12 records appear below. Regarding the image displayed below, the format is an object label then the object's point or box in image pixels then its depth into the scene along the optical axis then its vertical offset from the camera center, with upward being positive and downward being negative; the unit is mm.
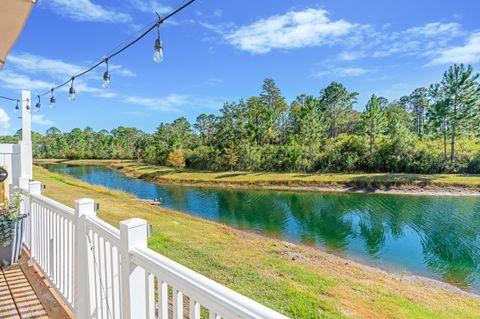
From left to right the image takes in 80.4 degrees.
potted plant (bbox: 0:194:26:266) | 2838 -770
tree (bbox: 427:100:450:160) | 24000 +2766
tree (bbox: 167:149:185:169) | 34281 -621
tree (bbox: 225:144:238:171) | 30358 -403
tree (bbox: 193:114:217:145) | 42625 +4503
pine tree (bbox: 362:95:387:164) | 26875 +2978
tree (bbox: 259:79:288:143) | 36469 +6647
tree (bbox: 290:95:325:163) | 28891 +2599
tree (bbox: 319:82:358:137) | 37969 +6348
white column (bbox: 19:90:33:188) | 3678 +162
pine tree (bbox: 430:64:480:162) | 22781 +4388
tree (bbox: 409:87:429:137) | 42125 +6824
